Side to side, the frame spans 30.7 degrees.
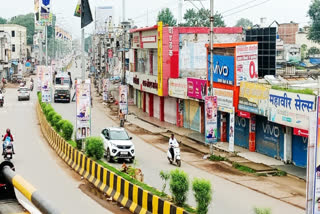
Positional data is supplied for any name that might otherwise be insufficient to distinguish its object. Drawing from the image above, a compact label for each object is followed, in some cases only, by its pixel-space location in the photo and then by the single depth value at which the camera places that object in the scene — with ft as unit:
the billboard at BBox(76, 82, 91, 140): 90.63
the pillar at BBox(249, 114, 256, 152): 103.54
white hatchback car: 91.71
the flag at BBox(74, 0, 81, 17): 105.20
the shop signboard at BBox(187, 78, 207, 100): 126.93
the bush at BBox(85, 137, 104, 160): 80.38
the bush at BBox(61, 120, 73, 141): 102.06
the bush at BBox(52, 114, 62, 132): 113.39
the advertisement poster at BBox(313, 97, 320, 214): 33.96
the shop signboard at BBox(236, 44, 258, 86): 108.22
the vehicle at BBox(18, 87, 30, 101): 231.91
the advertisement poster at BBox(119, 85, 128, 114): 151.23
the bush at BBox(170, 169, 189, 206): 51.80
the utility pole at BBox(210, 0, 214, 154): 97.47
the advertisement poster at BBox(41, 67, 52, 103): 173.16
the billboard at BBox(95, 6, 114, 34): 373.20
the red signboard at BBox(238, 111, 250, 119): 102.79
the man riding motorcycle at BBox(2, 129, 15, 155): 90.84
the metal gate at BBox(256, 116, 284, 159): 94.73
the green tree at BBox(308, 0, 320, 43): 323.37
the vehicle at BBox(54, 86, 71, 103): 220.84
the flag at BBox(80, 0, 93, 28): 96.95
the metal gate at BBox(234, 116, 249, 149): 108.32
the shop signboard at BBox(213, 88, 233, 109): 110.11
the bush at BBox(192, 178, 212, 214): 47.52
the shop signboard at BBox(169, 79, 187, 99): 139.03
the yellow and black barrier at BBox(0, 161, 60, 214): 18.36
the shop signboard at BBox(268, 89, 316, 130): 81.89
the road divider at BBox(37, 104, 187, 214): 52.80
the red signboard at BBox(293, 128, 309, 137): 82.28
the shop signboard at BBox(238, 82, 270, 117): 95.40
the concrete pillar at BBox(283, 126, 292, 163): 90.79
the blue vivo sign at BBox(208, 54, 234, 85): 111.44
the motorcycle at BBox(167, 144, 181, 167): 92.68
